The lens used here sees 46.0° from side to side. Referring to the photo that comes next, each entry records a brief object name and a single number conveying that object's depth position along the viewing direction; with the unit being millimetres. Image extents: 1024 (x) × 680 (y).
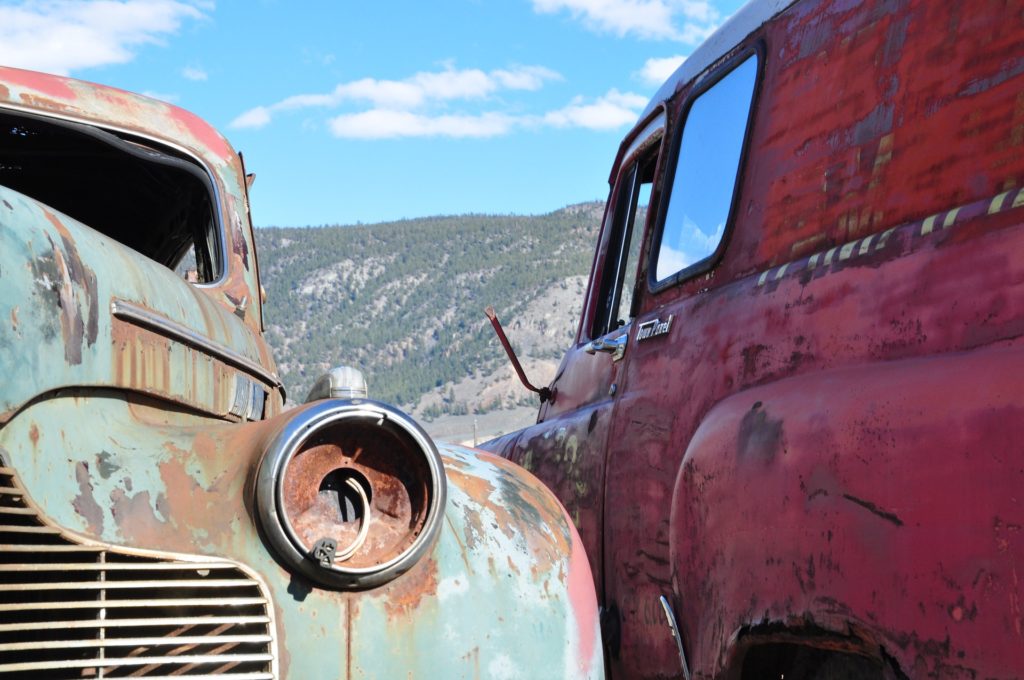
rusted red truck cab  2080
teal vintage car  2215
